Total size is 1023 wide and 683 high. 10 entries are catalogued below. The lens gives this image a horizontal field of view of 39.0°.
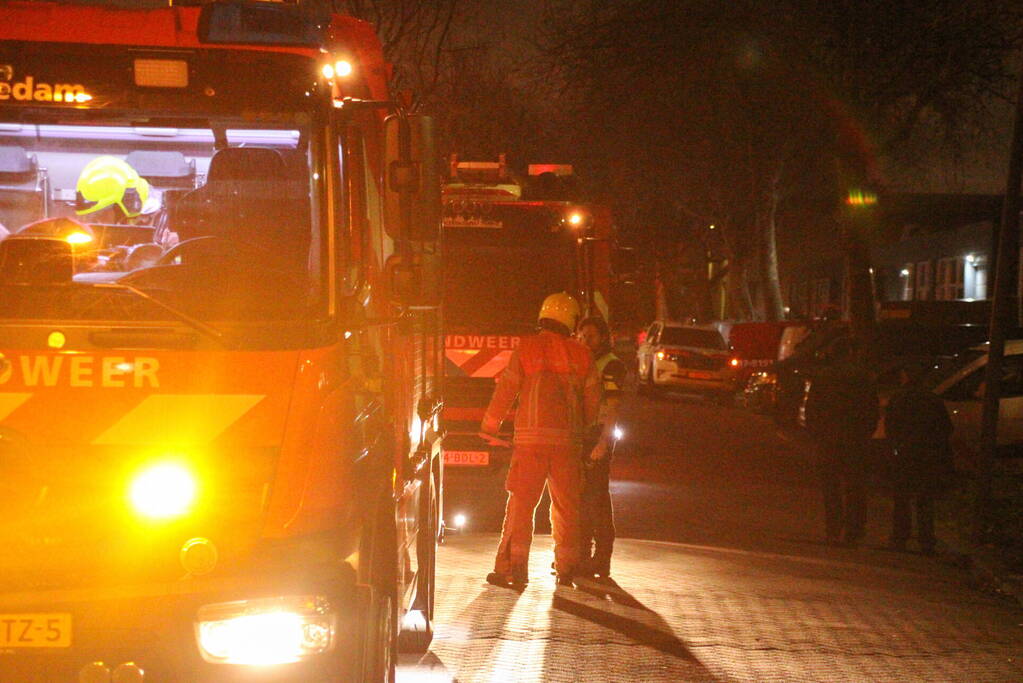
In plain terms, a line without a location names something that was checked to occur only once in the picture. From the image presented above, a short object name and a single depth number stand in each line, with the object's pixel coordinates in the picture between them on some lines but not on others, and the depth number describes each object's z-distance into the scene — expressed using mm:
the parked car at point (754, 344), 31156
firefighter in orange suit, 9219
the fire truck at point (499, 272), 14547
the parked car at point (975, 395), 15289
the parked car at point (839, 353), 20125
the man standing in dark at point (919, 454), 12109
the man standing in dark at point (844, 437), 12430
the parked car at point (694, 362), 30781
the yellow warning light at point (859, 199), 28822
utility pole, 12180
